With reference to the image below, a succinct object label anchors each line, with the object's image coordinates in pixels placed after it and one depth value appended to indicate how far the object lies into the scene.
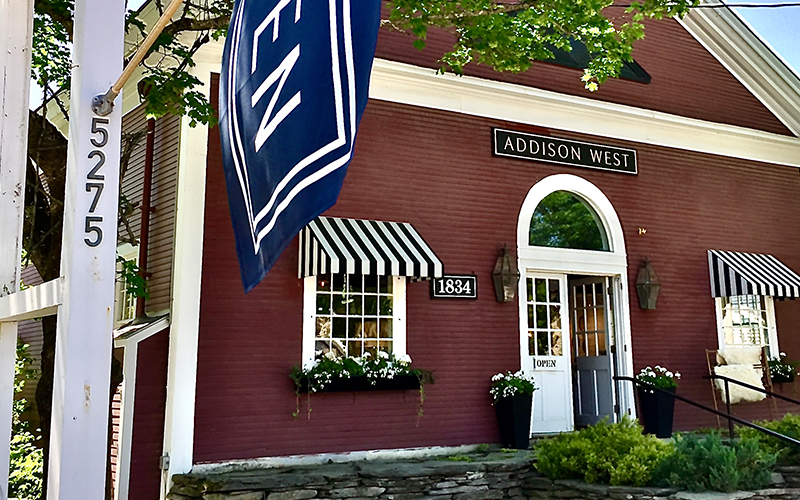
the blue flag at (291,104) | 1.75
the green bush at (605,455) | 7.00
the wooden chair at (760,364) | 9.82
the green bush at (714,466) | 6.68
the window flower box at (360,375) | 7.70
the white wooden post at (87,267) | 2.02
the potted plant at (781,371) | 10.03
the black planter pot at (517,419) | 8.47
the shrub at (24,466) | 8.50
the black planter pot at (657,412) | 9.10
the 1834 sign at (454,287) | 8.52
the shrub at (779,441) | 7.72
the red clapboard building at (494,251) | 7.49
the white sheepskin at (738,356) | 9.80
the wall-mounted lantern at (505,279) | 8.80
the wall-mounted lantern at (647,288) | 9.57
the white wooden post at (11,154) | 2.91
